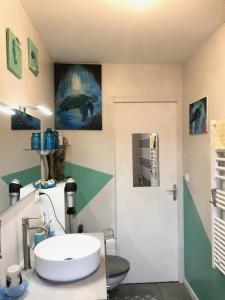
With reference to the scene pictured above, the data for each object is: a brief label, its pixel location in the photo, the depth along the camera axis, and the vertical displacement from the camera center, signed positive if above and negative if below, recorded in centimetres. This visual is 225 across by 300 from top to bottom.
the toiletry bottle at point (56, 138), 249 +8
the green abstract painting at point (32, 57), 188 +67
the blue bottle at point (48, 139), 227 +6
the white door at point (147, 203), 304 -67
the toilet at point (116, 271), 239 -115
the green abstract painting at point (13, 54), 144 +54
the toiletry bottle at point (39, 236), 172 -59
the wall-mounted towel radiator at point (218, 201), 202 -45
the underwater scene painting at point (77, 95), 294 +57
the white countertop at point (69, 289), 122 -69
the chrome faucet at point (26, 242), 152 -57
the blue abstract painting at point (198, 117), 241 +27
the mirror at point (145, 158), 306 -15
